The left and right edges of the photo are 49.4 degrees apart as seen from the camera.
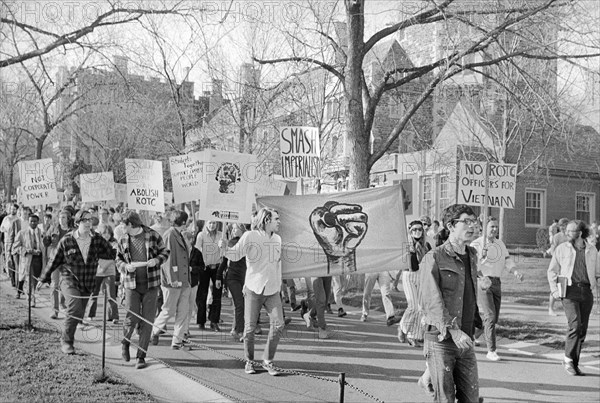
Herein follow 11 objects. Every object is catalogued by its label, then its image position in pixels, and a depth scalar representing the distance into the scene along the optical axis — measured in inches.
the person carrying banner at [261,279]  310.5
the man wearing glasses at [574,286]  327.3
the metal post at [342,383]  161.6
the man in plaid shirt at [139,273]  320.8
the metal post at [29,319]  406.4
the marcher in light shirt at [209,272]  430.9
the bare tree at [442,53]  530.9
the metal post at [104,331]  286.8
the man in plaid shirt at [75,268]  338.0
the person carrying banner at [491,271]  354.3
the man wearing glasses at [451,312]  191.9
